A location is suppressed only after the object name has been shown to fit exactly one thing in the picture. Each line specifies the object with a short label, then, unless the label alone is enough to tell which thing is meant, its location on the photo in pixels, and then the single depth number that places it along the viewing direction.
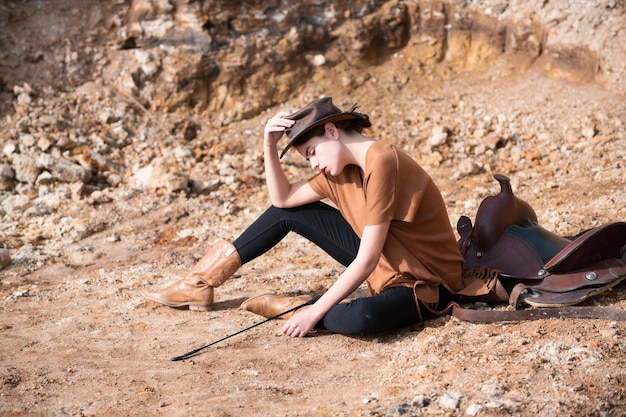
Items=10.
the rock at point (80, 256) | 5.14
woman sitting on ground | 3.15
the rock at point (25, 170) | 6.03
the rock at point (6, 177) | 5.95
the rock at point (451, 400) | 2.53
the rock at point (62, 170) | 6.11
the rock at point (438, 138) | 6.78
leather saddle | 3.21
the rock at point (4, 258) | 4.94
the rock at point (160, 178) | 6.12
